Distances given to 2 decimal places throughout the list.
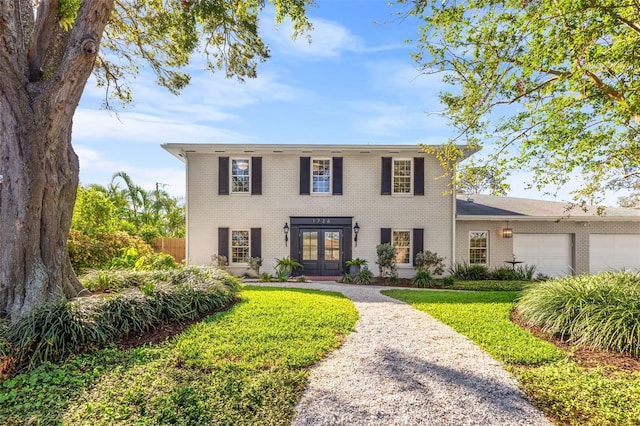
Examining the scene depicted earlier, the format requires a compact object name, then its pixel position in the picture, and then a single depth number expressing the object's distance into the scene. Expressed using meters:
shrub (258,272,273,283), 11.31
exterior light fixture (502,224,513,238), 12.96
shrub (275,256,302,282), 11.96
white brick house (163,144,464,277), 12.57
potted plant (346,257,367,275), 12.05
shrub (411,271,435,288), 10.94
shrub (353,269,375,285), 11.31
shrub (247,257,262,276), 12.15
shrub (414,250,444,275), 11.96
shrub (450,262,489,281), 12.25
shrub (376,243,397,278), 11.65
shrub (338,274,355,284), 11.43
